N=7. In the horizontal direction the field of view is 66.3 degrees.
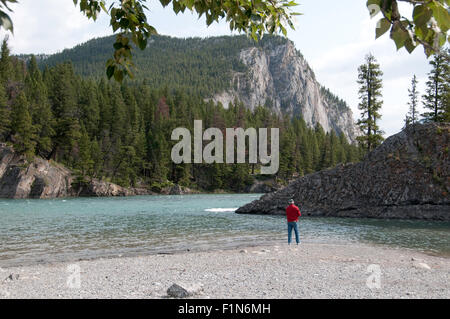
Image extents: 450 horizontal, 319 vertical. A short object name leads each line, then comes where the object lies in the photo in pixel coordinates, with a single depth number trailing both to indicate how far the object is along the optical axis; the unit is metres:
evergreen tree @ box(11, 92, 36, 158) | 57.49
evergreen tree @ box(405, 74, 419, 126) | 44.25
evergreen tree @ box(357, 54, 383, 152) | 40.88
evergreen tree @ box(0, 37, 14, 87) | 73.82
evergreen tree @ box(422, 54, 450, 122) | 40.94
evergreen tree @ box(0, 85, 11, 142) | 59.47
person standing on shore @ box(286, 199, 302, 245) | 14.78
